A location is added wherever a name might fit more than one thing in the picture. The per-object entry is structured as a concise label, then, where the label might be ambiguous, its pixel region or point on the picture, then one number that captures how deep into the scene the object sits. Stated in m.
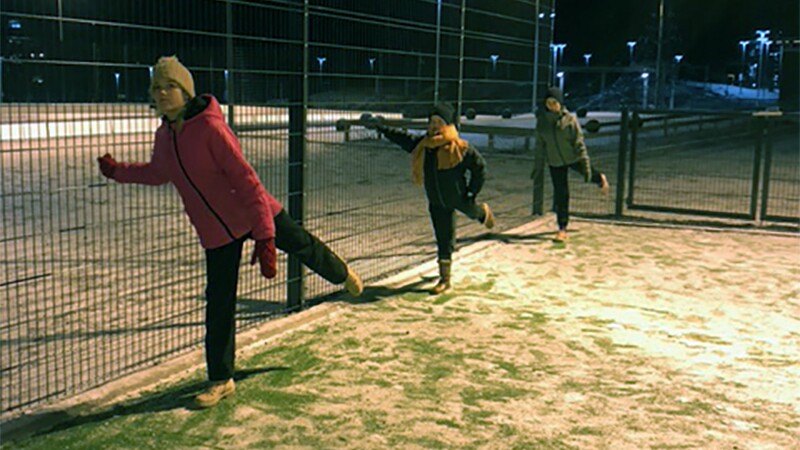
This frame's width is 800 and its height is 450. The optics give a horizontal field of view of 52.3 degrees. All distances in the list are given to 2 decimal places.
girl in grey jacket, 9.59
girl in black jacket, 6.97
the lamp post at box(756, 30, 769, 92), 71.52
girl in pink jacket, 4.22
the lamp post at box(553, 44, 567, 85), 83.28
